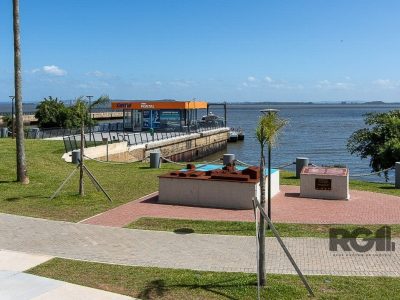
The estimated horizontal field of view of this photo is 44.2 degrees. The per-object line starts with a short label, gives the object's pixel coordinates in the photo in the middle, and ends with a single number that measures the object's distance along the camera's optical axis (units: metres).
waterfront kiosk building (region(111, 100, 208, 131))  49.16
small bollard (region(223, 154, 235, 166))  24.03
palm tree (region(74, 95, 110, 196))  15.95
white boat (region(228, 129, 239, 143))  63.34
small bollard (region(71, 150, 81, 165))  25.11
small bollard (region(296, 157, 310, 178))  21.36
